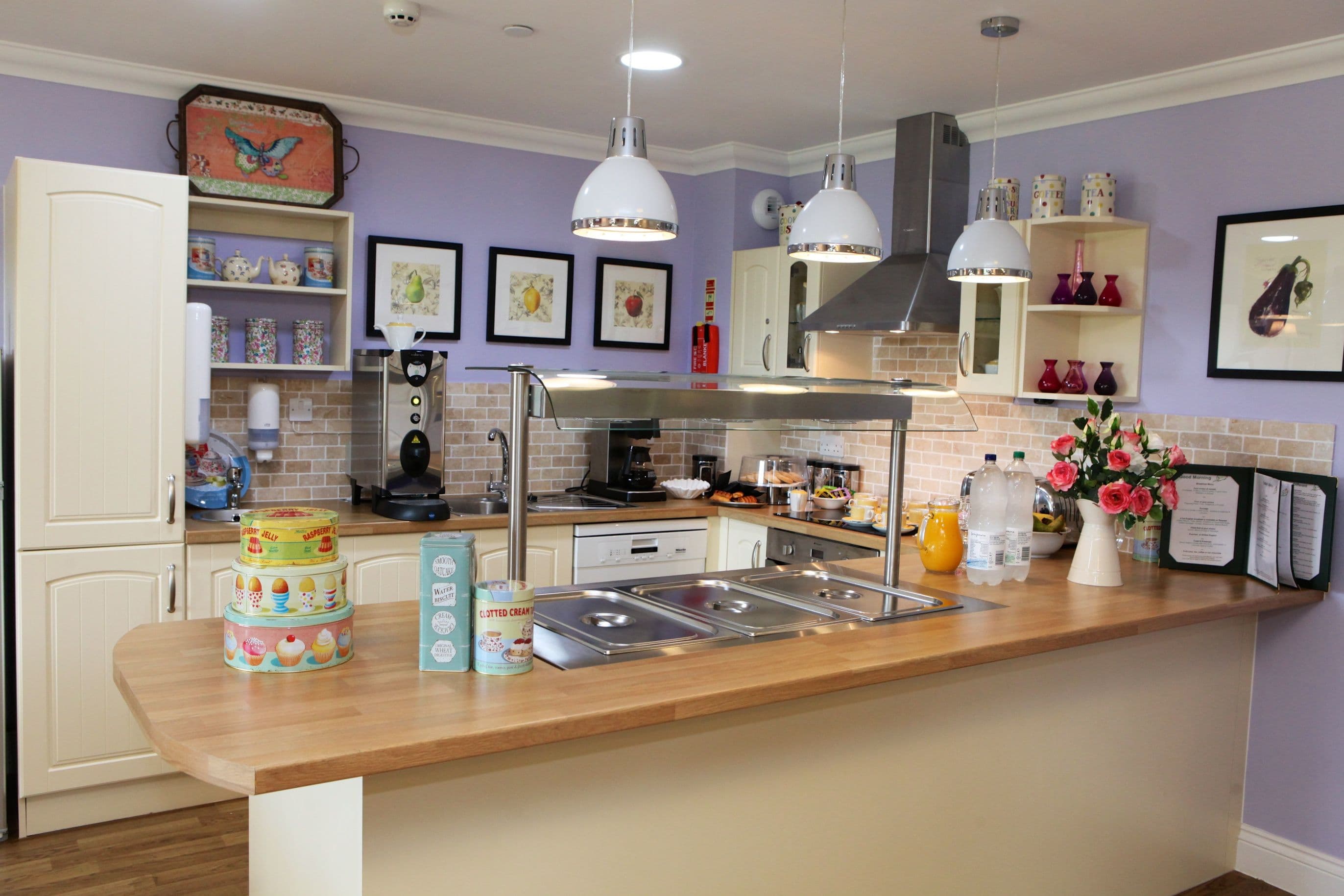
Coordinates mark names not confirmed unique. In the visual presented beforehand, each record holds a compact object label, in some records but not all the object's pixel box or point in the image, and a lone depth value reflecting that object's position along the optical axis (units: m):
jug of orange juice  3.01
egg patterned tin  1.78
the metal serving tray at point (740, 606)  2.34
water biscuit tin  1.81
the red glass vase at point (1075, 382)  3.60
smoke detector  2.97
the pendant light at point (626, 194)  2.13
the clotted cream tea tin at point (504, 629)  1.81
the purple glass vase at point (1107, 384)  3.58
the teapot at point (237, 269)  3.91
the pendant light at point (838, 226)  2.43
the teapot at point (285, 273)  3.98
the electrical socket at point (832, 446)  4.81
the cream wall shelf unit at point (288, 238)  3.91
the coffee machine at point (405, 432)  3.92
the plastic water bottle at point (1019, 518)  2.92
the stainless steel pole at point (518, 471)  2.00
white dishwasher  4.25
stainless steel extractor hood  3.85
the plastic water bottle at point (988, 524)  2.82
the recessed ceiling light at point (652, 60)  3.37
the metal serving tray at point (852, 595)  2.54
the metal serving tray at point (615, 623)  2.13
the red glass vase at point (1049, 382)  3.64
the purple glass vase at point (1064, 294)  3.57
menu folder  3.05
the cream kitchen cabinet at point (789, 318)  4.50
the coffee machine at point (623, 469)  4.61
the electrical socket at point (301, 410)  4.17
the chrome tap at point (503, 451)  4.52
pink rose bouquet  2.91
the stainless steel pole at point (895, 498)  2.64
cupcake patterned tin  1.81
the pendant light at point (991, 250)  2.69
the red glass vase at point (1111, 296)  3.53
